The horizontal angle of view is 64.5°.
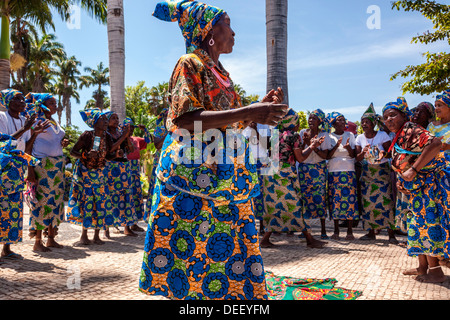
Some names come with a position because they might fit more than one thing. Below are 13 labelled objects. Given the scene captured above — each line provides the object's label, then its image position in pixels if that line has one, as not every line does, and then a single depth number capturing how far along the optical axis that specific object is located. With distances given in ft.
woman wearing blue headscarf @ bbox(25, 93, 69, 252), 17.47
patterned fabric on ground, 10.42
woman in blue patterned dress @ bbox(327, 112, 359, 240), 20.89
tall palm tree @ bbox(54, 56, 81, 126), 156.66
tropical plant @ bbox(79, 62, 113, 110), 165.68
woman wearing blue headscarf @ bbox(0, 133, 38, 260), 14.43
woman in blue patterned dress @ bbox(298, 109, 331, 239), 21.12
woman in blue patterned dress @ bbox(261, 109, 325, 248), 17.95
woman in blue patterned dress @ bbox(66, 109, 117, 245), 19.15
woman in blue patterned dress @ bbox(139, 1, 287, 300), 6.13
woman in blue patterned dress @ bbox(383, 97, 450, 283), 11.94
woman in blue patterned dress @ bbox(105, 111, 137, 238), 20.58
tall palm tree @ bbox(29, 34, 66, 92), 108.27
